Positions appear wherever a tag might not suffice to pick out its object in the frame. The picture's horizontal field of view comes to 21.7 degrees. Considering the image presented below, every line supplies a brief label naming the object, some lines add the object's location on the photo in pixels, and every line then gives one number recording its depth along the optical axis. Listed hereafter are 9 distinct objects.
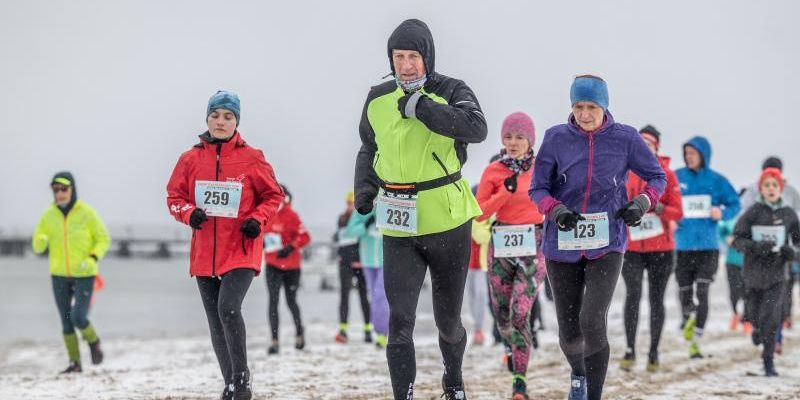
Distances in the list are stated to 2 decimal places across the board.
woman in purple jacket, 12.56
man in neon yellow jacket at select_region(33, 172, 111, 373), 22.44
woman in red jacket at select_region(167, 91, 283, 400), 13.95
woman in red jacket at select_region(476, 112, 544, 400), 16.70
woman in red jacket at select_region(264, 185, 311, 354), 25.52
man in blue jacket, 22.77
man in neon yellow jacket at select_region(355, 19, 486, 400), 11.48
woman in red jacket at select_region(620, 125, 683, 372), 19.64
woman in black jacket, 19.48
